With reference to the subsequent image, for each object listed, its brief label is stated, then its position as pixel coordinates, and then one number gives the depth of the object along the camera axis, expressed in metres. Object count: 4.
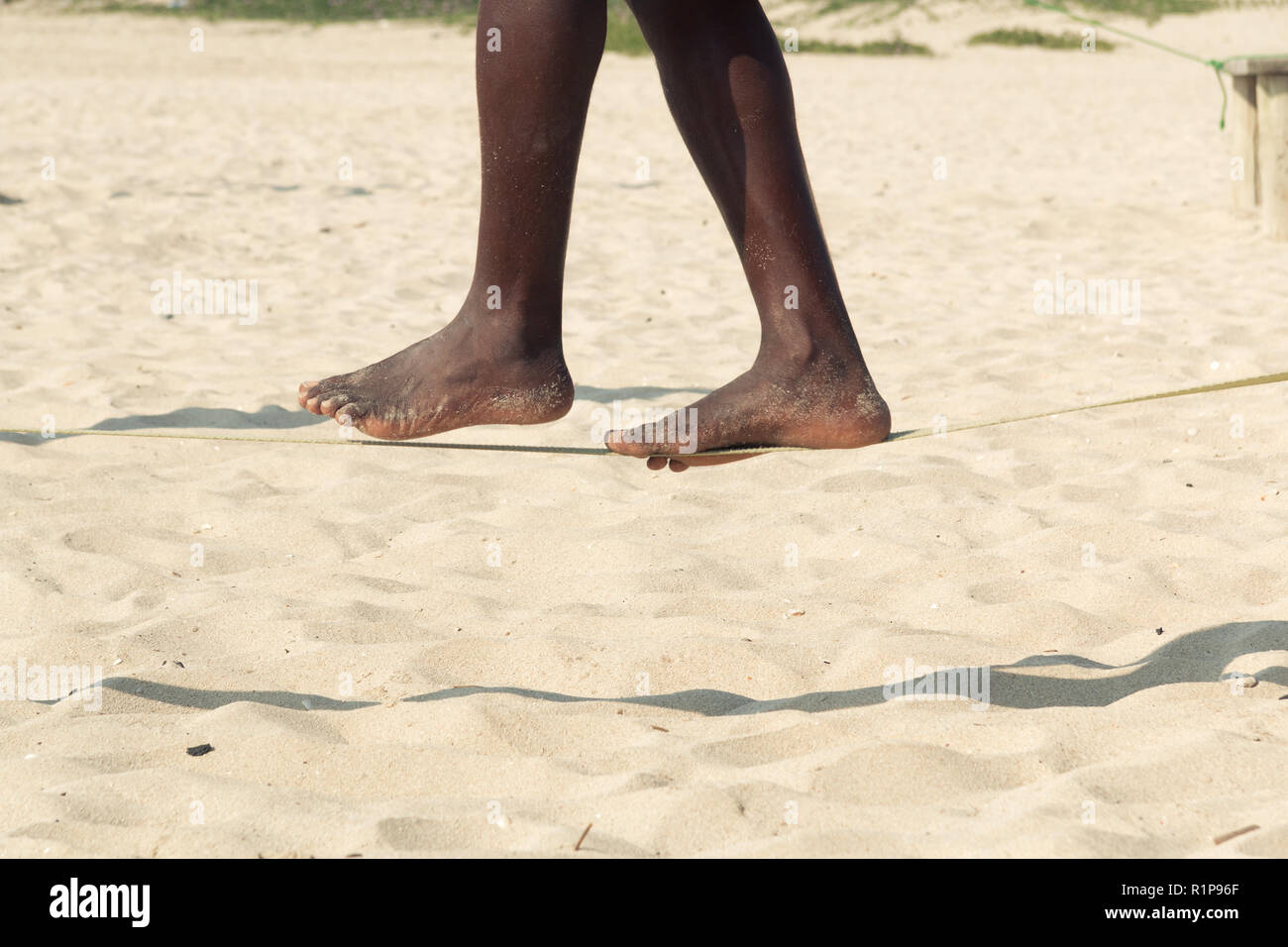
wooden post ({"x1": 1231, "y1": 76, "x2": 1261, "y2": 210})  6.29
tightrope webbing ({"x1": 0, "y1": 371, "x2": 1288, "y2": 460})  1.65
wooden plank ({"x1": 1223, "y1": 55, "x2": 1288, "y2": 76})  5.88
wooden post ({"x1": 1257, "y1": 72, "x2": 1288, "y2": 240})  5.93
